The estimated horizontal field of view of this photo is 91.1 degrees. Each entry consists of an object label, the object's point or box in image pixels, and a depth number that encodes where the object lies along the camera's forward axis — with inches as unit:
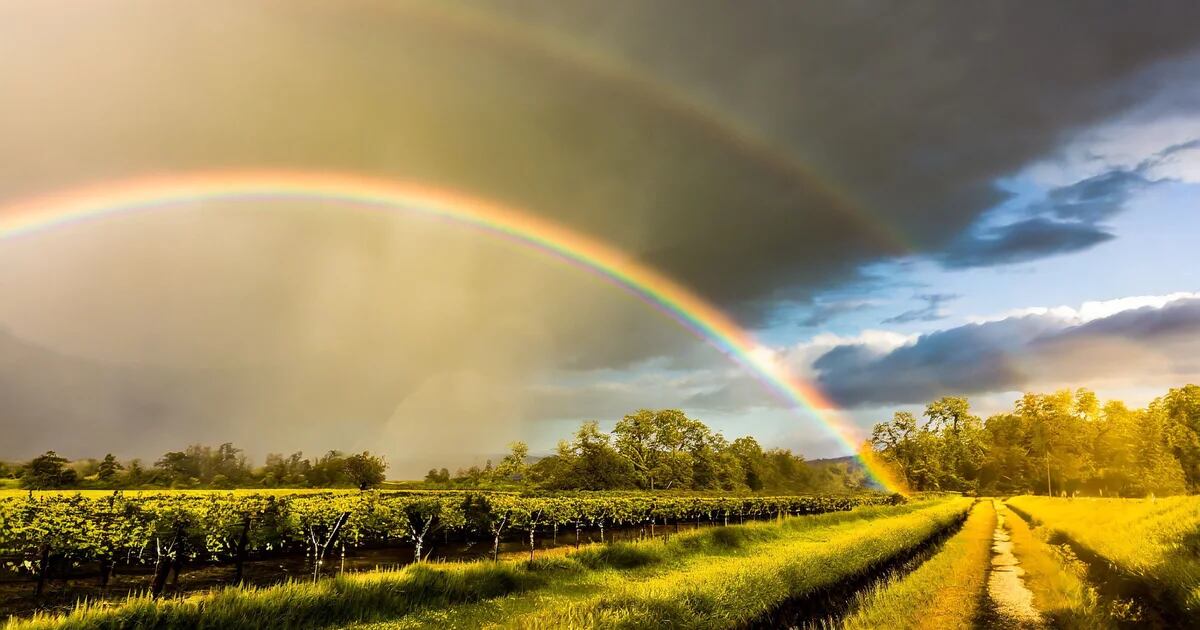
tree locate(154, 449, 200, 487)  4316.4
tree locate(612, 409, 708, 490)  5216.5
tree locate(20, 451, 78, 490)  3363.7
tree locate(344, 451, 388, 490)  5128.0
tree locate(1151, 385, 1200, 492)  3496.6
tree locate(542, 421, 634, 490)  4492.9
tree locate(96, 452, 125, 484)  3985.7
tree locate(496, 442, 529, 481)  5270.7
